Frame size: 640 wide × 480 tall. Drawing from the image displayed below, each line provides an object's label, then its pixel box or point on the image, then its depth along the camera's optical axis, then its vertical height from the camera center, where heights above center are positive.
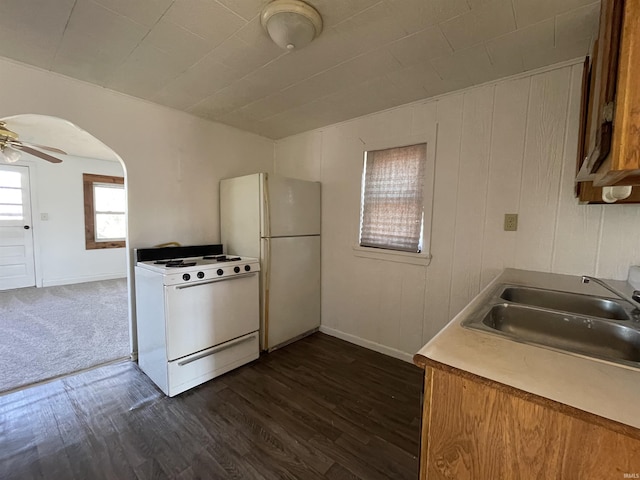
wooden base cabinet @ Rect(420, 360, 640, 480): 0.58 -0.49
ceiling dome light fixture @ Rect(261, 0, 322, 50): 1.31 +0.98
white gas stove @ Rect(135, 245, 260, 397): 1.99 -0.75
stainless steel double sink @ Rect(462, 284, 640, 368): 1.01 -0.38
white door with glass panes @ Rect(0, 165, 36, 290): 4.46 -0.25
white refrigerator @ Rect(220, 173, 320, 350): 2.62 -0.19
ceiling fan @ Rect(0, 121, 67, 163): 2.62 +0.70
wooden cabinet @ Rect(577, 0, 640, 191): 0.59 +0.30
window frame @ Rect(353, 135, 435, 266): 2.32 +0.20
